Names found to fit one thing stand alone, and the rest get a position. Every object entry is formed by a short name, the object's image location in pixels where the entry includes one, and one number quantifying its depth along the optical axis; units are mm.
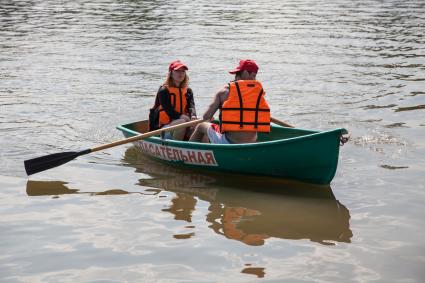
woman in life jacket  17168
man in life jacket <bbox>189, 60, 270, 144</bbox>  15229
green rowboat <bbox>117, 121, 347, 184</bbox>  14334
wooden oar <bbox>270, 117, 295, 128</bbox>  16954
